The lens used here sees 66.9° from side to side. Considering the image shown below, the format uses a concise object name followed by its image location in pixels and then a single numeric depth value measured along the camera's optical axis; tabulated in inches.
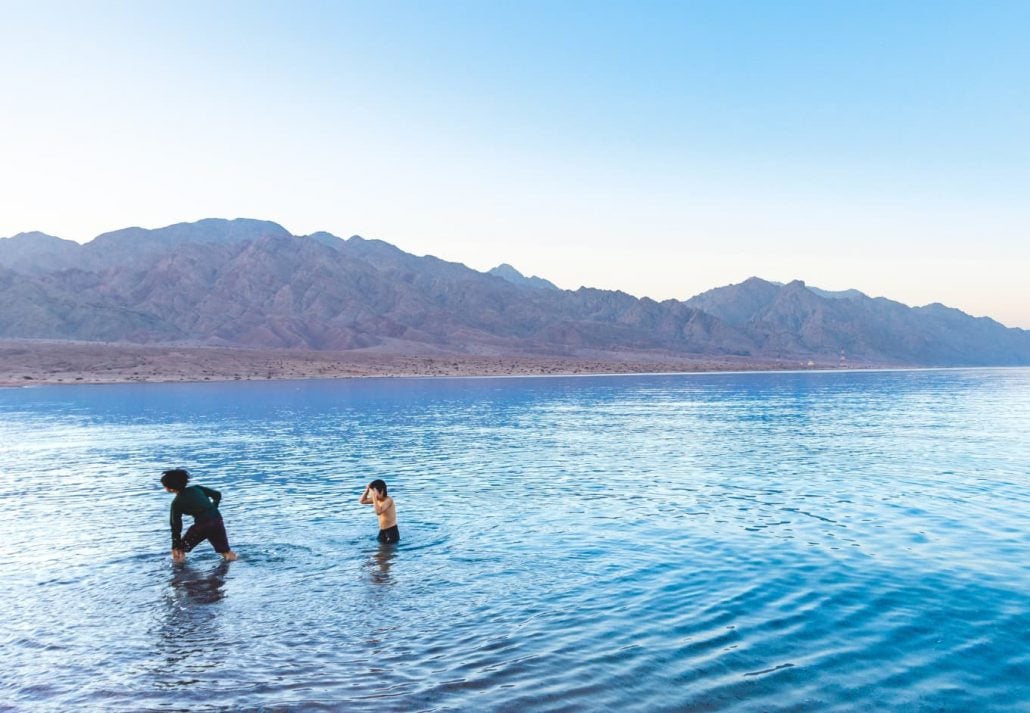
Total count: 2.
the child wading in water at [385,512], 708.0
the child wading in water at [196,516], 625.2
